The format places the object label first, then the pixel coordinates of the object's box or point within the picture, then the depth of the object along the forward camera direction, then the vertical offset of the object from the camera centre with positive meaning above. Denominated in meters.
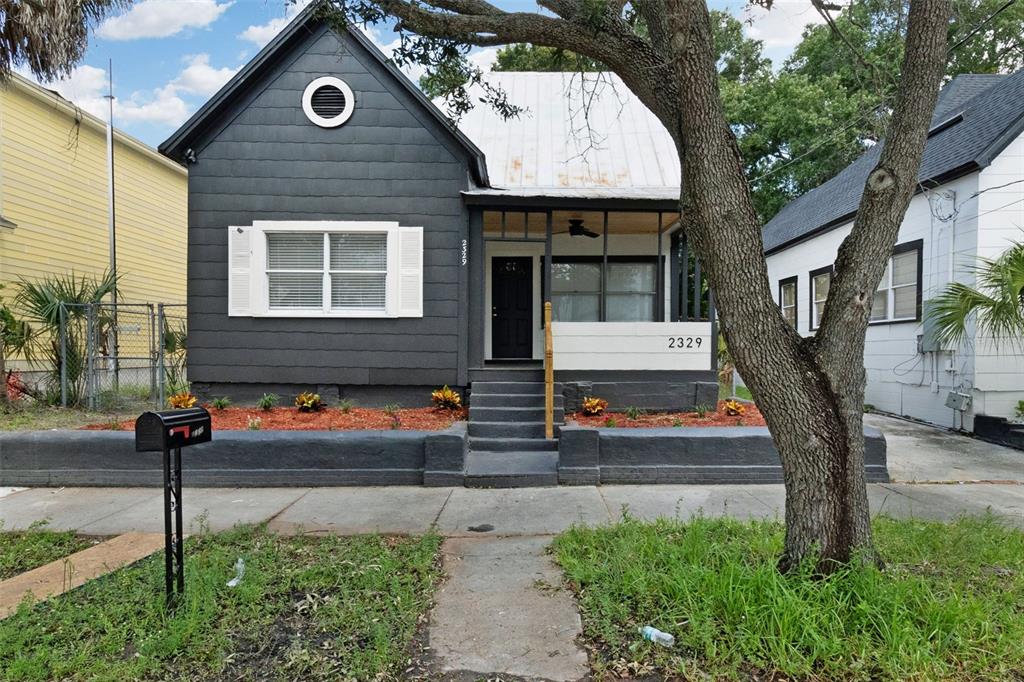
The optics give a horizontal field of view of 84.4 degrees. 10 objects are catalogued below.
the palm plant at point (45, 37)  7.72 +4.18
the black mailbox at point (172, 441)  2.86 -0.58
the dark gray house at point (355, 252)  8.29 +1.18
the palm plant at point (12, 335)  8.95 -0.12
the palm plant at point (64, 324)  8.74 +0.07
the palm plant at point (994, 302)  6.49 +0.45
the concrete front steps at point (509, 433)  5.82 -1.25
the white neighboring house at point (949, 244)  8.19 +1.54
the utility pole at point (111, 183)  12.98 +3.41
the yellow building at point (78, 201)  10.90 +2.90
